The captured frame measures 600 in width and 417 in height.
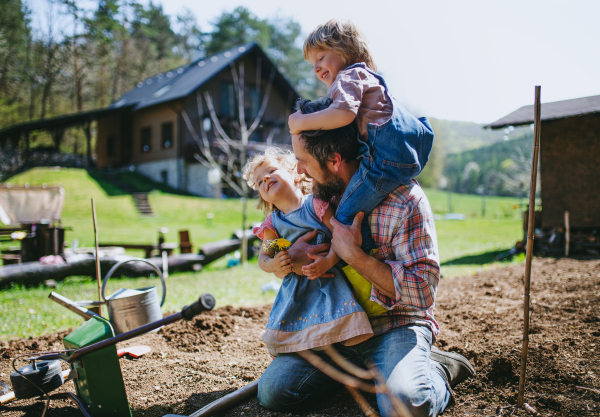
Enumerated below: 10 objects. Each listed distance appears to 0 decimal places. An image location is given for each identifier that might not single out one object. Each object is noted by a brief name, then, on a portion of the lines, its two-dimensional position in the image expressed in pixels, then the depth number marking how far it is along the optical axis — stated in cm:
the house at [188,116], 2170
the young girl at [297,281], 204
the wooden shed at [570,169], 854
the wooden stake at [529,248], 190
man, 190
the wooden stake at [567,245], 757
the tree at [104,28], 2925
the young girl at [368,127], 188
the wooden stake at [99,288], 308
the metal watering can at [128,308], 323
